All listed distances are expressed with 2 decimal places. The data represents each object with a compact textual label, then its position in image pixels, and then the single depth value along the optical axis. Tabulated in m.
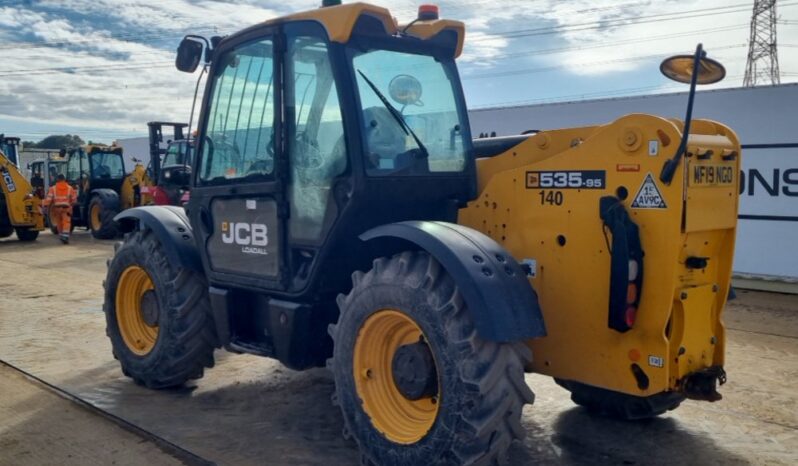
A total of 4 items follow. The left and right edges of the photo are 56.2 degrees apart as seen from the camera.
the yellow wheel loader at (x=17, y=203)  17.59
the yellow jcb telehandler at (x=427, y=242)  3.47
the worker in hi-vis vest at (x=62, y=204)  18.34
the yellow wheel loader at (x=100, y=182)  19.20
